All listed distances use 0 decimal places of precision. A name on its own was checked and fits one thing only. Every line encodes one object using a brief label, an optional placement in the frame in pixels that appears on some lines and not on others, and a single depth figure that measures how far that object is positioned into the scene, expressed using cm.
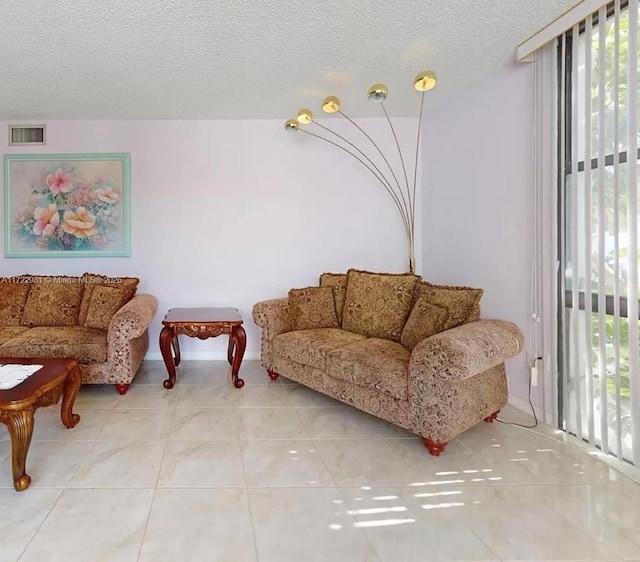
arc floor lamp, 395
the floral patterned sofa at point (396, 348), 209
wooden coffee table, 178
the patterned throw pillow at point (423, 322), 252
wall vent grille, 383
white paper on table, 196
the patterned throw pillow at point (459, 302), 246
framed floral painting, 382
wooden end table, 313
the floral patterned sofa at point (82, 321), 292
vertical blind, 194
